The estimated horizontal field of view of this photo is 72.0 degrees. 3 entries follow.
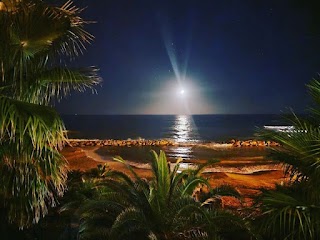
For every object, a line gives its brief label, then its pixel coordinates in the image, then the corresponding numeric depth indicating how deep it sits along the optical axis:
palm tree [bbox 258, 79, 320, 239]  2.39
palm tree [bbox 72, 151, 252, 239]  3.35
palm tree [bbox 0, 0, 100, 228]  2.54
